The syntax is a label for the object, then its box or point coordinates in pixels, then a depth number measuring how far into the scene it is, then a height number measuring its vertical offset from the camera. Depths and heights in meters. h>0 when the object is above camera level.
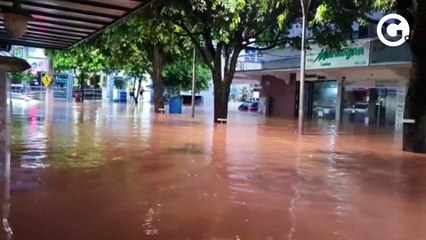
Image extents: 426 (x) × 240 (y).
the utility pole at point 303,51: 17.11 +1.82
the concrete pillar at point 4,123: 6.81 -0.45
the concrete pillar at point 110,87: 62.59 +1.05
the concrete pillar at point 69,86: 51.70 +0.84
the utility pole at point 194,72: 26.70 +1.39
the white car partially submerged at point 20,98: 42.83 -0.53
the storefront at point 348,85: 23.11 +1.10
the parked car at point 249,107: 45.30 -0.63
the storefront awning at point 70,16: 9.28 +1.67
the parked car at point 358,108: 29.05 -0.26
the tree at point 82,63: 26.99 +2.40
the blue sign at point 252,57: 35.14 +3.22
